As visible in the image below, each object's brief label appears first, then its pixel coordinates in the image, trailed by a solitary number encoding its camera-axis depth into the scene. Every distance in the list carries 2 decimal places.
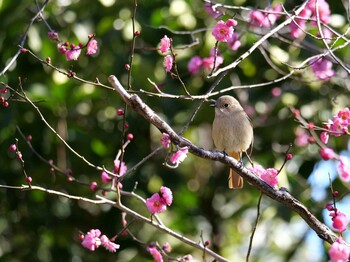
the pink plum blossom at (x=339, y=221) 7.47
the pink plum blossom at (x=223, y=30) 8.62
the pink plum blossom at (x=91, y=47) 8.83
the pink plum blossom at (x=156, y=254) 8.81
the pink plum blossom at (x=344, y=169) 9.35
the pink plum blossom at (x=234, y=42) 10.57
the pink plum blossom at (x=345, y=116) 8.65
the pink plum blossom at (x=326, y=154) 8.63
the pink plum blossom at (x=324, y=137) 8.83
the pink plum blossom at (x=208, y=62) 11.07
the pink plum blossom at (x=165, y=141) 7.39
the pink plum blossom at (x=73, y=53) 8.65
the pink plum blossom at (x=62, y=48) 8.73
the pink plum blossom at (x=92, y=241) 8.55
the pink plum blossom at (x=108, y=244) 8.63
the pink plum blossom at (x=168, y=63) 8.30
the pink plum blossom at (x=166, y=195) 8.20
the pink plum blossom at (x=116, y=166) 8.42
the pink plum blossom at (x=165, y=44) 8.34
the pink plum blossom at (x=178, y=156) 7.62
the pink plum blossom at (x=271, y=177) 8.34
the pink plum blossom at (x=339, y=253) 6.62
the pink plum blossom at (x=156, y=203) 8.15
